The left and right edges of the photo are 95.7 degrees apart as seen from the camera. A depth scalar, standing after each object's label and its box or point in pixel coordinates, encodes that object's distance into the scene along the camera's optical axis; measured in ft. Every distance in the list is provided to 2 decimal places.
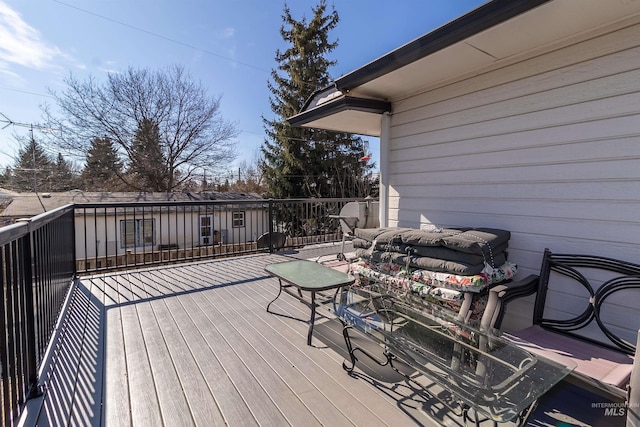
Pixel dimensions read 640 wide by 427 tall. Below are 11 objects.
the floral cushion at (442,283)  6.95
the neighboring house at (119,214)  38.86
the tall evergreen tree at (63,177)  49.11
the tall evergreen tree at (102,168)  47.45
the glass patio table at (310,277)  7.54
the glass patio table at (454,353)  4.01
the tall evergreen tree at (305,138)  42.68
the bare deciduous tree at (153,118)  45.14
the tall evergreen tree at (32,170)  47.26
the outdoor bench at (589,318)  4.97
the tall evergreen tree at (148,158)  48.96
